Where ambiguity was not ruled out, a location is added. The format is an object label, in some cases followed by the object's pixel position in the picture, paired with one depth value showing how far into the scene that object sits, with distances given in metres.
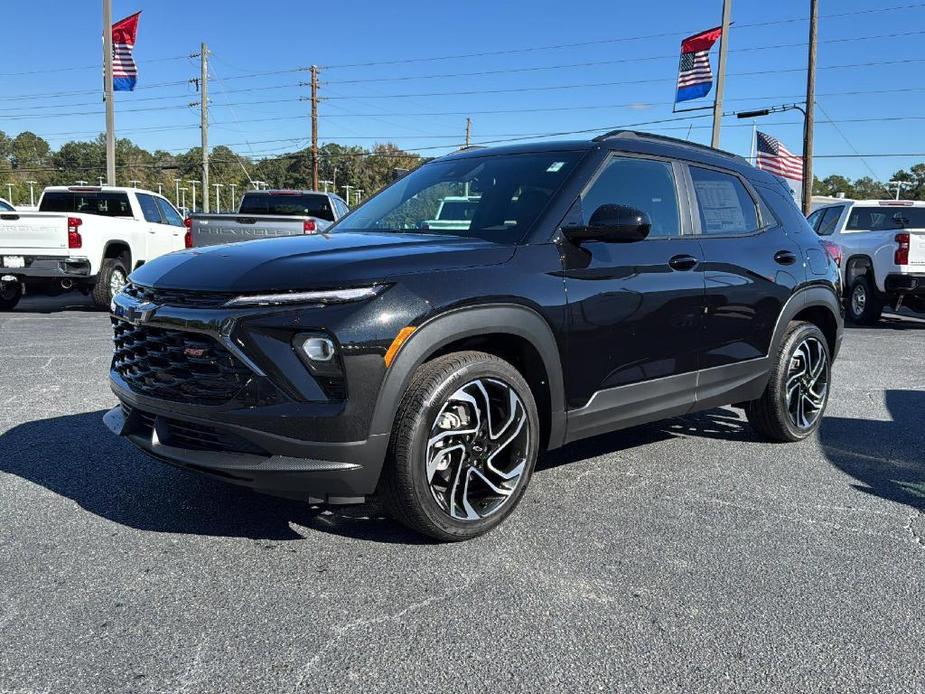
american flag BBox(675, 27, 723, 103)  22.95
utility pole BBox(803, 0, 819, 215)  25.25
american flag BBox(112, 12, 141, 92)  22.12
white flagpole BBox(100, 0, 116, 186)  21.69
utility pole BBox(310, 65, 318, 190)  45.91
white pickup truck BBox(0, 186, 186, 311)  11.16
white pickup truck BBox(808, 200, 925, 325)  11.53
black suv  2.97
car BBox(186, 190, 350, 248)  10.74
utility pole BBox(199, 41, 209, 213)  39.84
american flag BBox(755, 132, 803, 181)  23.59
